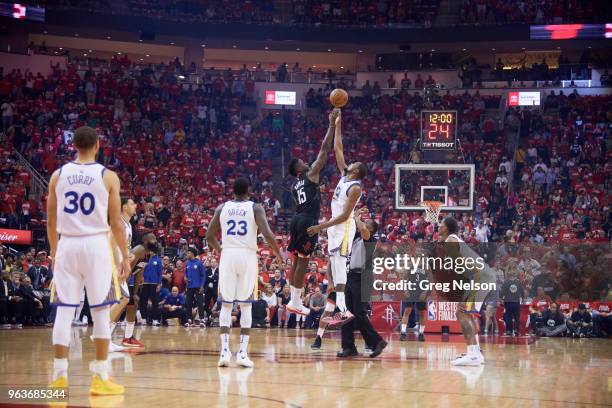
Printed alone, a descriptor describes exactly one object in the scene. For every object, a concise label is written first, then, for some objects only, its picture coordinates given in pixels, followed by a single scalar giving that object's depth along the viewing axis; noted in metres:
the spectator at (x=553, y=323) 18.98
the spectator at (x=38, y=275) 19.16
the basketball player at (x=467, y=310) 11.34
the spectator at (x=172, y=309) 19.83
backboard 22.33
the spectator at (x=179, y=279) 20.70
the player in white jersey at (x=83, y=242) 7.14
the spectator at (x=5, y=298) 17.88
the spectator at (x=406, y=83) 37.59
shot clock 23.73
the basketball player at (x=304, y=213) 11.78
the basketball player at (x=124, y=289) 11.44
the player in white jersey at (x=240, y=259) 10.02
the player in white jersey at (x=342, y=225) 11.43
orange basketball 11.62
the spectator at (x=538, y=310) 19.19
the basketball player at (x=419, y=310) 16.41
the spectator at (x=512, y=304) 19.02
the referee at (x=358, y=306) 11.91
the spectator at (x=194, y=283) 19.59
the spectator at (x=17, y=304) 17.98
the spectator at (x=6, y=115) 28.64
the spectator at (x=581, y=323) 19.00
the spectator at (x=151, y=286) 17.52
